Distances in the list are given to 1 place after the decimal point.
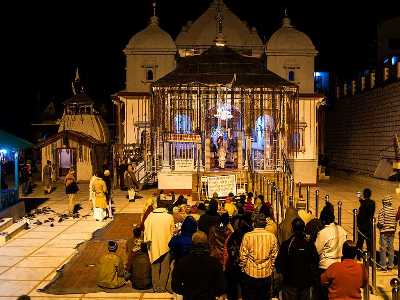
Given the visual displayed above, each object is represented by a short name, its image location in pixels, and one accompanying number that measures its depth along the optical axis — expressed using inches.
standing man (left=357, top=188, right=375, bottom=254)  475.8
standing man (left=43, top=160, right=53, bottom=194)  1088.8
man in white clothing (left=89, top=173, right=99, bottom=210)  717.1
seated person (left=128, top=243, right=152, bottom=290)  411.8
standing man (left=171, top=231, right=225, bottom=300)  258.7
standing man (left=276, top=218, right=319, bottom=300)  298.4
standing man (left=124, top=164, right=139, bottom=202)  944.6
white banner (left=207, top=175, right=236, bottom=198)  757.9
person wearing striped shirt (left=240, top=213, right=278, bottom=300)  312.3
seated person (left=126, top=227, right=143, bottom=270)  422.1
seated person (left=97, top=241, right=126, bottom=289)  414.3
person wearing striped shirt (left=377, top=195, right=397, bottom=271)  460.1
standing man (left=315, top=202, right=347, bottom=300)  338.0
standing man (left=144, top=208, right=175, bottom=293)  412.8
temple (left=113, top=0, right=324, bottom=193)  980.6
